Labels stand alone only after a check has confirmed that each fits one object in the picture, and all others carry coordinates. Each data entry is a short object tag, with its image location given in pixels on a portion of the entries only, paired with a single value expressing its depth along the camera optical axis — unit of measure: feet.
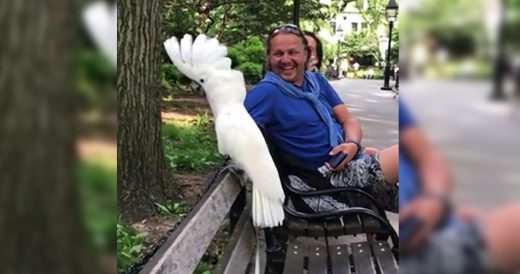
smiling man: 8.94
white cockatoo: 7.50
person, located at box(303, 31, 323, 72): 11.48
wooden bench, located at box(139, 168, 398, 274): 7.63
